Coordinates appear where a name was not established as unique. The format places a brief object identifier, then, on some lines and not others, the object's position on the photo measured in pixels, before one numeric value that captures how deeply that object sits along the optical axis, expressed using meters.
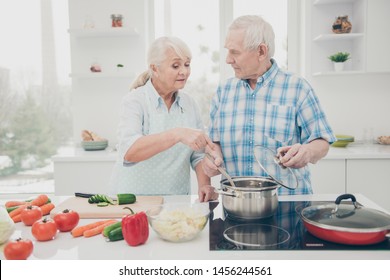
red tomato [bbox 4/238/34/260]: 1.05
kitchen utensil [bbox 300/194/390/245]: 1.08
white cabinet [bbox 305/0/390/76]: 3.16
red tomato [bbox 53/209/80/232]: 1.28
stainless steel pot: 1.30
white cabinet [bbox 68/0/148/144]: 3.56
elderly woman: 1.81
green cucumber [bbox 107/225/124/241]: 1.20
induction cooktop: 1.12
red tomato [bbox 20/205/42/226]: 1.37
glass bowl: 1.16
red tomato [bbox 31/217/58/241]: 1.20
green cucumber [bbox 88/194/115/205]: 1.56
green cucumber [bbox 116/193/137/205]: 1.56
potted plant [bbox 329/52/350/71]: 3.33
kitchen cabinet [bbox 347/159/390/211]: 2.89
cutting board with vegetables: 1.45
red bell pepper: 1.15
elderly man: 1.79
